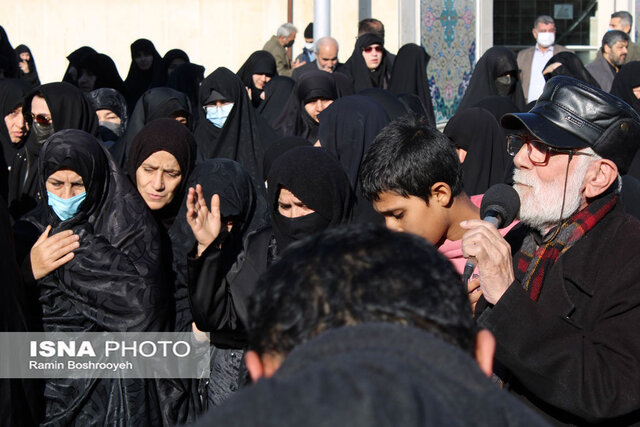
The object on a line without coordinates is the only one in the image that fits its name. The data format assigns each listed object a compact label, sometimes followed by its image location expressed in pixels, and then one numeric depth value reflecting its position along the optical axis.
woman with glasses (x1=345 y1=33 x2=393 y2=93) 8.55
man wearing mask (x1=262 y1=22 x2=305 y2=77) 10.23
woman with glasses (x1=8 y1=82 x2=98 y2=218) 5.21
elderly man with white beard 1.95
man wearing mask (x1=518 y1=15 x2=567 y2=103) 8.45
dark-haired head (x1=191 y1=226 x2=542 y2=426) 0.86
